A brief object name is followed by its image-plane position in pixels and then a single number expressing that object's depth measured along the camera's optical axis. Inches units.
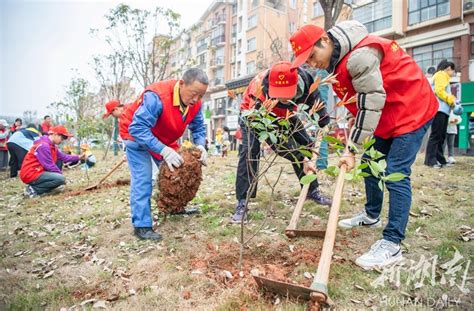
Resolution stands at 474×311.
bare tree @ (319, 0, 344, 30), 260.4
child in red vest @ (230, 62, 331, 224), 121.8
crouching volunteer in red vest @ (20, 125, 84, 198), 252.5
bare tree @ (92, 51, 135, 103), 617.9
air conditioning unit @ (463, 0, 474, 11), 621.4
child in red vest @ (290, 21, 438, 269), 96.2
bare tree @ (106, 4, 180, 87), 522.6
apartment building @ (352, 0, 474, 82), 634.2
